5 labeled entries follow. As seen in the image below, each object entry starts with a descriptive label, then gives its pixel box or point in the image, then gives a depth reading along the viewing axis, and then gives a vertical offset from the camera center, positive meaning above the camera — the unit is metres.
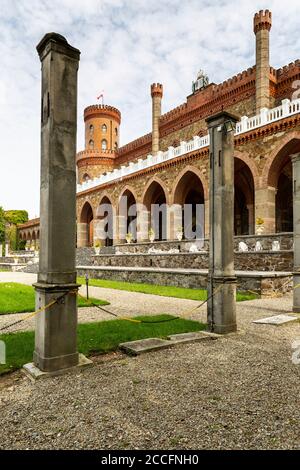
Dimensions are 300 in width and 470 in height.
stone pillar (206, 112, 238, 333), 5.63 +0.32
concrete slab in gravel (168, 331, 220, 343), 5.10 -1.32
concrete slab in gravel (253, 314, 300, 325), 6.35 -1.33
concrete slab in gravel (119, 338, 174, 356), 4.56 -1.31
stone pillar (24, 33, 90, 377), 3.86 +0.42
